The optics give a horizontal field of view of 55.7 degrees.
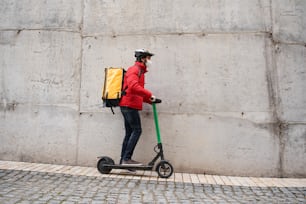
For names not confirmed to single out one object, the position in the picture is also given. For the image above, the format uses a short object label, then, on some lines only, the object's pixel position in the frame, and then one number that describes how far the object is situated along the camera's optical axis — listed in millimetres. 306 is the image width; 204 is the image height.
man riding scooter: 5062
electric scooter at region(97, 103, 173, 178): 4949
